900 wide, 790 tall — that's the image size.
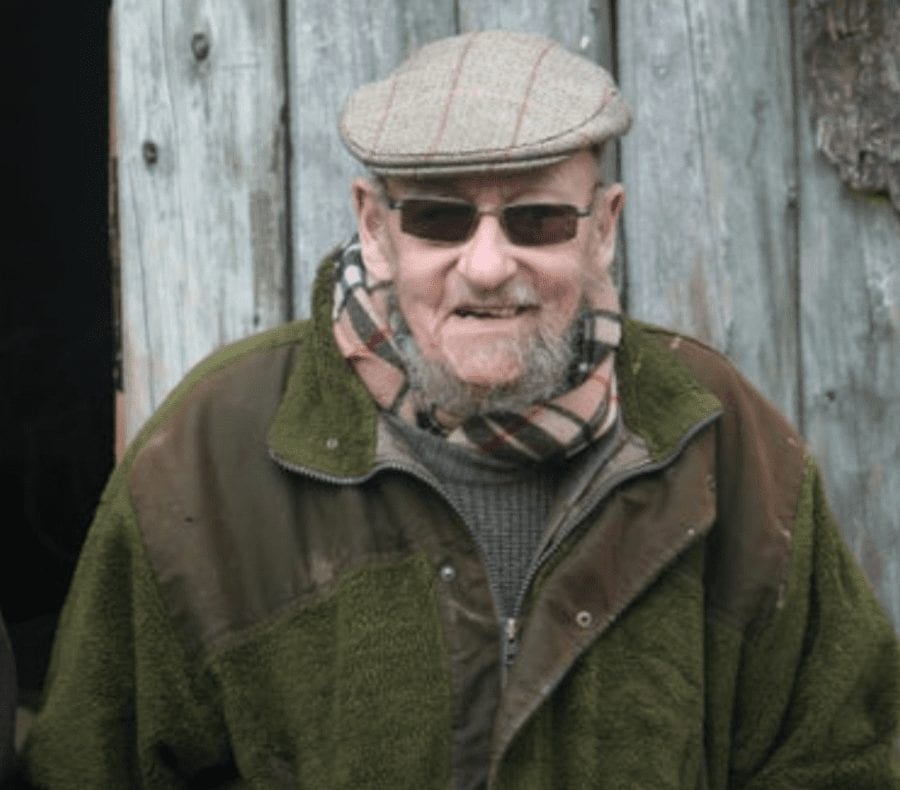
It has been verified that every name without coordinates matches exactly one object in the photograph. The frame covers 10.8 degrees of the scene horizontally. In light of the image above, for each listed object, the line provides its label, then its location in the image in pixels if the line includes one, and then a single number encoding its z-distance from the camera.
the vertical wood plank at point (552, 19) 7.00
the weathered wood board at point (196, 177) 7.06
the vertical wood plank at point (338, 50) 7.03
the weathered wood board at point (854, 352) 7.00
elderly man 5.92
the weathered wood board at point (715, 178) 6.97
